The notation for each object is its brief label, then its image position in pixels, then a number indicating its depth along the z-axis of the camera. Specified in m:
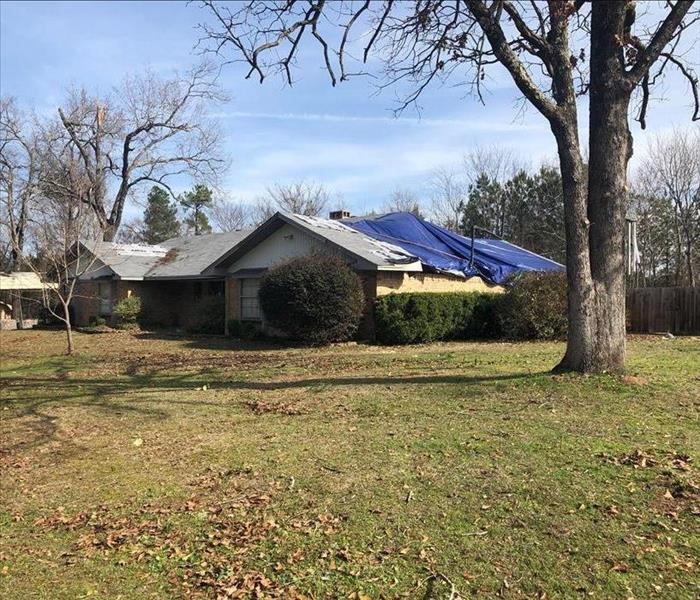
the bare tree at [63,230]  16.80
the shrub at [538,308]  17.19
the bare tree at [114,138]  36.38
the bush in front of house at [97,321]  27.18
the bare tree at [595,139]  8.85
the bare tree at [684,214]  36.31
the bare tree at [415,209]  48.22
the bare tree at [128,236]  48.26
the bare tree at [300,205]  51.78
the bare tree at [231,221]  59.81
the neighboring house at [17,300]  33.00
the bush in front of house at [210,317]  23.62
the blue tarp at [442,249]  21.11
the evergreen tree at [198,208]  54.29
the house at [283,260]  19.31
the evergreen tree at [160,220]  60.31
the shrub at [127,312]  26.08
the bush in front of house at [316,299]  17.11
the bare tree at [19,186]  28.03
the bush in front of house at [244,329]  20.61
